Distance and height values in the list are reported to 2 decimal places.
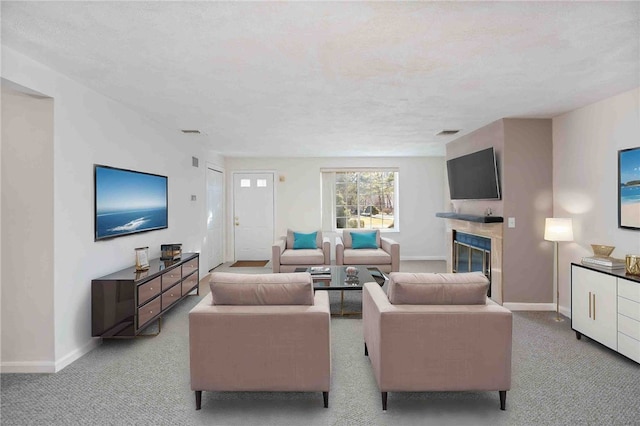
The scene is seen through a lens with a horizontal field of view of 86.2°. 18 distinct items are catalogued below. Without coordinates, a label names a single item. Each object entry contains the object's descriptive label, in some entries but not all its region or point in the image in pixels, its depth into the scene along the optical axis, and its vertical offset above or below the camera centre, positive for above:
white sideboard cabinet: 2.81 -0.87
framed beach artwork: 3.14 +0.21
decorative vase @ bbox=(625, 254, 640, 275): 2.93 -0.47
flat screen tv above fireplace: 4.51 +0.51
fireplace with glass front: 4.82 -0.65
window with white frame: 7.82 +0.27
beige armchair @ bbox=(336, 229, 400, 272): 5.72 -0.76
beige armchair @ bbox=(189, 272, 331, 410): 2.20 -0.88
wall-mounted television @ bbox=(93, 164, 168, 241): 3.28 +0.13
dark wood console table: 3.13 -0.84
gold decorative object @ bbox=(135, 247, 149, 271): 3.57 -0.49
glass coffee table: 3.88 -0.83
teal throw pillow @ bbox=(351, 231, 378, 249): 6.25 -0.52
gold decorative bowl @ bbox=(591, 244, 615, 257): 3.33 -0.39
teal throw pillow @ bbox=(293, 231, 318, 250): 6.31 -0.54
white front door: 7.76 -0.06
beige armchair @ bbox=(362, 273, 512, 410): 2.16 -0.88
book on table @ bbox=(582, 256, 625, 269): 3.12 -0.48
